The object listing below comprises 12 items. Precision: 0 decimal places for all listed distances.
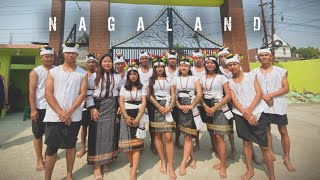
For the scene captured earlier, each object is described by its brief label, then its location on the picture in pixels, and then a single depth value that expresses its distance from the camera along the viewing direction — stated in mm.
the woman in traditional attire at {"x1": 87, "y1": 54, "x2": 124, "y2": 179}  3344
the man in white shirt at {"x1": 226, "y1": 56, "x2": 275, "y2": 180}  3070
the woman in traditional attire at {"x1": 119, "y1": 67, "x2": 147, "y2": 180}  3293
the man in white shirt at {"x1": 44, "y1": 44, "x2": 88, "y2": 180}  2854
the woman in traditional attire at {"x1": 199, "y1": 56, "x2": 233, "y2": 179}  3418
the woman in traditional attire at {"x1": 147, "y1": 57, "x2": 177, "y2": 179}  3400
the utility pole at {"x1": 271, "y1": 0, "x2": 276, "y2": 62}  21844
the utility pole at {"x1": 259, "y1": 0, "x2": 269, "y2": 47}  20422
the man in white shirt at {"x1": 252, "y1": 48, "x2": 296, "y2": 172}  3500
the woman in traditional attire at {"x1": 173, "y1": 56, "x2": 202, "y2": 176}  3443
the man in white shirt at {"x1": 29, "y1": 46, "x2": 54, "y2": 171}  3574
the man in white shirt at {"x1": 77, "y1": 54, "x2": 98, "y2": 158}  3649
